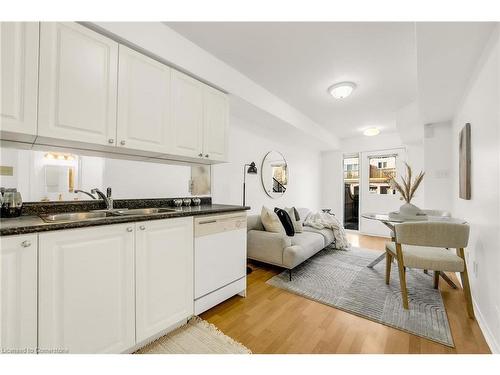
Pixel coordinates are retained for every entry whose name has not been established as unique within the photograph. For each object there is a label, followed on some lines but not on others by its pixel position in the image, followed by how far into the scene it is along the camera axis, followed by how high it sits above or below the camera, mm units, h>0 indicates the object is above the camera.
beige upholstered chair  1821 -490
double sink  1426 -207
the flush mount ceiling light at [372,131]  4343 +1234
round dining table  2330 -334
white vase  2479 -237
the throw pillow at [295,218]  3391 -490
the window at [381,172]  5059 +439
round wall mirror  3871 +291
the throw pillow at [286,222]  3157 -502
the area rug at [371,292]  1740 -1102
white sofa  2594 -753
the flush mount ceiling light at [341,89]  2668 +1313
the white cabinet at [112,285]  1085 -602
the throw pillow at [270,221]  2951 -466
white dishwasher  1790 -656
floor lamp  3341 +306
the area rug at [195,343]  1444 -1121
